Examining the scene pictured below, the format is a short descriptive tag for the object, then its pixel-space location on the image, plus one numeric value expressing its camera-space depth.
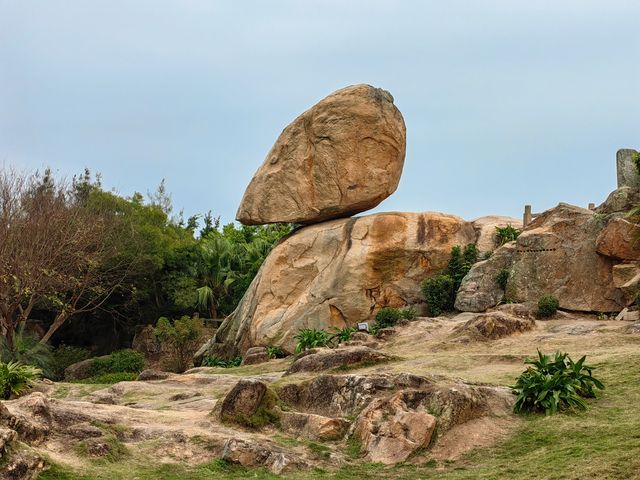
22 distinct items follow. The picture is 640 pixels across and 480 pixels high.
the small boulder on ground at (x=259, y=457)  13.64
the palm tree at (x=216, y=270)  47.25
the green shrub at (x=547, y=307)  29.55
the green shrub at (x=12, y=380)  21.95
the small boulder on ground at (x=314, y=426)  15.16
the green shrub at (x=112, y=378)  32.19
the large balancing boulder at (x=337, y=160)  35.00
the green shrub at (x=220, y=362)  33.84
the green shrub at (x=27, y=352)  35.38
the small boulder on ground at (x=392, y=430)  14.24
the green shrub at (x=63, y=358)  39.31
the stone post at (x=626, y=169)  33.31
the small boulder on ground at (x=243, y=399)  15.96
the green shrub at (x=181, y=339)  37.62
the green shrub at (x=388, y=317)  31.86
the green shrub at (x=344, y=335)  30.64
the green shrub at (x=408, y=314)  32.00
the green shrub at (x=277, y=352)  32.44
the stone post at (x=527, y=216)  35.66
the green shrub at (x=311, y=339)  30.30
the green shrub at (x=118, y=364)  37.25
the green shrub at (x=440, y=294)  32.81
